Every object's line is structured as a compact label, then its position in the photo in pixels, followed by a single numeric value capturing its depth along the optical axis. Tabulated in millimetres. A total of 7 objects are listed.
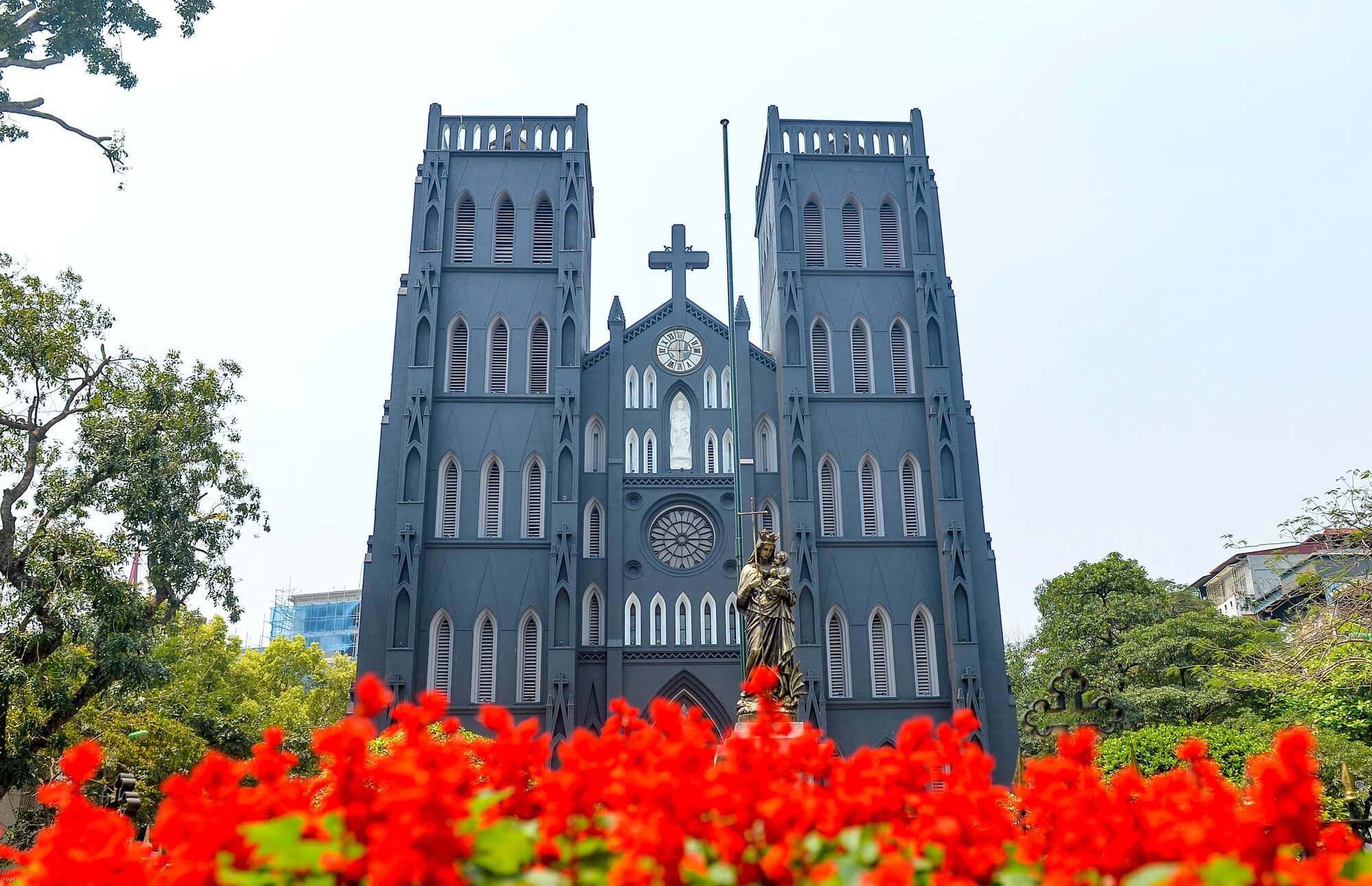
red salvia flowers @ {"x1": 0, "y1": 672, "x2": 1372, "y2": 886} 1919
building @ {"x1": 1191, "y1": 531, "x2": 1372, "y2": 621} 15992
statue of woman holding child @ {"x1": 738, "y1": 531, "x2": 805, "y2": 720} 13125
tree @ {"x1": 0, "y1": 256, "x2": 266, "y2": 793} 15469
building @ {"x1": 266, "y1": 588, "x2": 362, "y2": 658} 99812
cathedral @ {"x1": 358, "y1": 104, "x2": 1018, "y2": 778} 29453
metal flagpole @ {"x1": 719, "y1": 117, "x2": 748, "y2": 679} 20955
